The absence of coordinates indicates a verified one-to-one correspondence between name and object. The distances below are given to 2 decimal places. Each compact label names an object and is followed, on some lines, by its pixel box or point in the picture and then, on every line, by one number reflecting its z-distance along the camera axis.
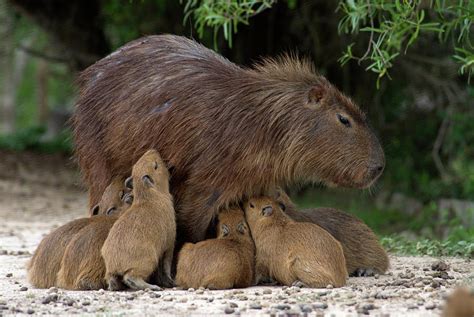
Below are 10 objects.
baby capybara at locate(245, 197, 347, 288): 11.88
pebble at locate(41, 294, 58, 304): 10.84
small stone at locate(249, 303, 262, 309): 10.30
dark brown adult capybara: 13.40
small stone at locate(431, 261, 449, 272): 13.17
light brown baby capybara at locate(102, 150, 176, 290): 11.73
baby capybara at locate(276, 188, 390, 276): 13.44
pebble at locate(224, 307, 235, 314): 9.99
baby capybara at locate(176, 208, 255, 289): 11.88
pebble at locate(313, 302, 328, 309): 10.25
